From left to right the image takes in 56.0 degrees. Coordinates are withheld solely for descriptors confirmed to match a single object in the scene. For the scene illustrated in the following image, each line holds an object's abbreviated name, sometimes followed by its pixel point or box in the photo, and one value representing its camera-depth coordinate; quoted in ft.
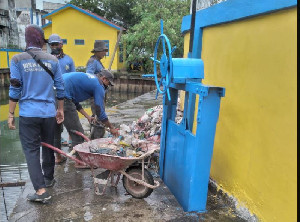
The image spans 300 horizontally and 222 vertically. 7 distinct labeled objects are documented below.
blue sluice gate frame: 9.46
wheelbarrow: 10.99
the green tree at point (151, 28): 61.72
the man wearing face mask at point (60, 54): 17.60
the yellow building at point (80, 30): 72.13
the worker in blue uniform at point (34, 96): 10.80
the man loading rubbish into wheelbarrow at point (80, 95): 14.02
